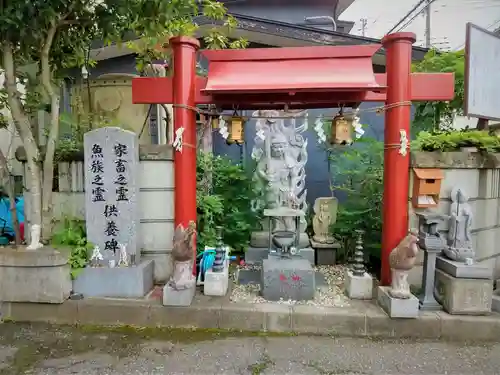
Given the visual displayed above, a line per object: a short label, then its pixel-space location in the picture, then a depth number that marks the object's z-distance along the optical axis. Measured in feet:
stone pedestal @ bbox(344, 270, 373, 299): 18.20
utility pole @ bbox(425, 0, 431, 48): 56.03
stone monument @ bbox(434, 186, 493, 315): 16.14
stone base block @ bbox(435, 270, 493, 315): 16.15
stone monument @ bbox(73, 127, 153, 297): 18.24
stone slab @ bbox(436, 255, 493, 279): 16.02
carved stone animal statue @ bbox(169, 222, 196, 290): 16.85
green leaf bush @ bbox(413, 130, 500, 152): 18.49
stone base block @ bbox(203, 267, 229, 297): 18.31
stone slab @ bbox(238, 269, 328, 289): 20.80
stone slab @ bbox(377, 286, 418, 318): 15.96
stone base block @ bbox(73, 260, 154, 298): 17.62
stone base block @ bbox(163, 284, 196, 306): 16.88
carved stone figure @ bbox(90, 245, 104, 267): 18.04
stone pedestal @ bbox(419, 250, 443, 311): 16.71
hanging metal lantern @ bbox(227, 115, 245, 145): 18.99
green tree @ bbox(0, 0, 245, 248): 15.79
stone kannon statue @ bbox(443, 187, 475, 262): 17.17
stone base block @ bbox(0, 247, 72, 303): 16.96
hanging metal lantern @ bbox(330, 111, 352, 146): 18.51
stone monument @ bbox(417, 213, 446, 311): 16.55
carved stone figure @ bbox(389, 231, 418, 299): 15.92
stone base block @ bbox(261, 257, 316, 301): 17.98
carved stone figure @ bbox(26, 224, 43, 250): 17.63
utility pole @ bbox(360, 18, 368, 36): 70.64
